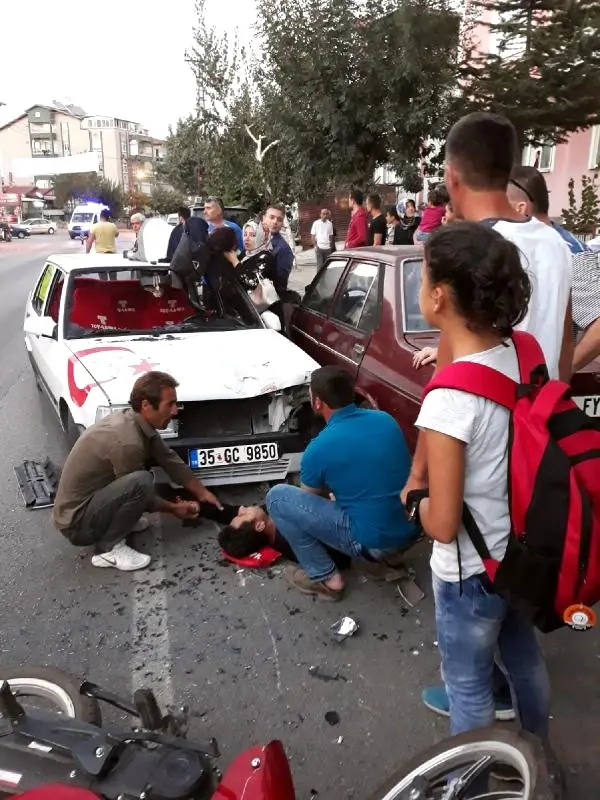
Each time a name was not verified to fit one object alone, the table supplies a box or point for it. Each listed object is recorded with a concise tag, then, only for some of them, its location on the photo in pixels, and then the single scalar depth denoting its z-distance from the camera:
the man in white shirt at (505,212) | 2.14
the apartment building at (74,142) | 98.12
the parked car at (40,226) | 59.84
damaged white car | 4.25
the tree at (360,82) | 10.66
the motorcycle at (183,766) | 1.58
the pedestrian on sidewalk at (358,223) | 10.98
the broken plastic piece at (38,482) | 4.51
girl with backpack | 1.57
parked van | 43.72
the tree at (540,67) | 9.32
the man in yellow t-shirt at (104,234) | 11.82
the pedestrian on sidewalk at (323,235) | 14.72
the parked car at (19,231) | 50.97
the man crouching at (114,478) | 3.65
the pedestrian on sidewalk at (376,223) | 10.77
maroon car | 3.95
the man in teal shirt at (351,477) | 3.07
